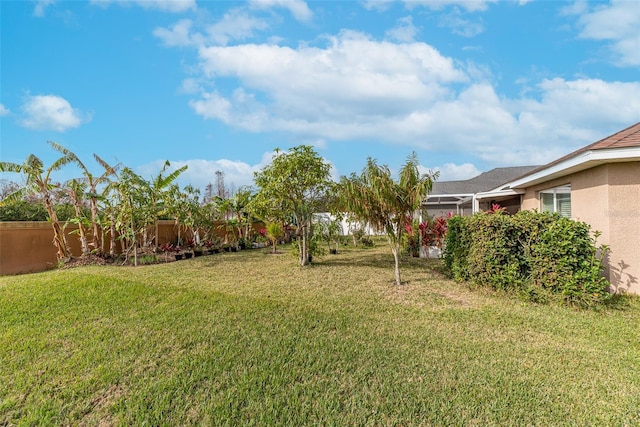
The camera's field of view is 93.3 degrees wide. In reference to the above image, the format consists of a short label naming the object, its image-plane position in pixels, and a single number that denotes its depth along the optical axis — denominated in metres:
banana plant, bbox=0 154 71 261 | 10.37
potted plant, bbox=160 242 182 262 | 13.02
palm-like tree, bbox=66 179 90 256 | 11.53
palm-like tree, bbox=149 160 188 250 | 12.38
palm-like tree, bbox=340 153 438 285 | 7.52
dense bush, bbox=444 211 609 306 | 5.93
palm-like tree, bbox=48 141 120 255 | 11.52
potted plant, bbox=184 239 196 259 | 13.41
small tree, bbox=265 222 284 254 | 15.50
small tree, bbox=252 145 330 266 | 10.33
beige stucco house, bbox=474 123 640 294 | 6.29
